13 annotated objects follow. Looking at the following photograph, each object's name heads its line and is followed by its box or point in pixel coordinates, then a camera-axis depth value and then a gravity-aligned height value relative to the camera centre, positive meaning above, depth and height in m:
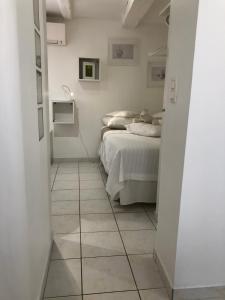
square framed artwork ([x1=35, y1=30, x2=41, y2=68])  1.41 +0.24
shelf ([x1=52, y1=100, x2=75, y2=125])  4.32 -0.38
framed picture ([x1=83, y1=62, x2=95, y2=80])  4.24 +0.36
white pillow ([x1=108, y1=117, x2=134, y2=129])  3.98 -0.49
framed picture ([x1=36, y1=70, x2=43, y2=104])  1.43 +0.02
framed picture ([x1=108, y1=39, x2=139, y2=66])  4.23 +0.69
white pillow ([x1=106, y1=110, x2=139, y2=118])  4.10 -0.36
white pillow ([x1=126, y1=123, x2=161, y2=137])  3.11 -0.47
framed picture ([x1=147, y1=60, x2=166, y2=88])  4.39 +0.35
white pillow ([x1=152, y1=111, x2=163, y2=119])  3.63 -0.33
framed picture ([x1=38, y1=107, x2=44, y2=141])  1.48 -0.20
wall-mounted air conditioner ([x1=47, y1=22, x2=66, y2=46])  3.93 +0.90
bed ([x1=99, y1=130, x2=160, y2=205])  2.58 -0.84
